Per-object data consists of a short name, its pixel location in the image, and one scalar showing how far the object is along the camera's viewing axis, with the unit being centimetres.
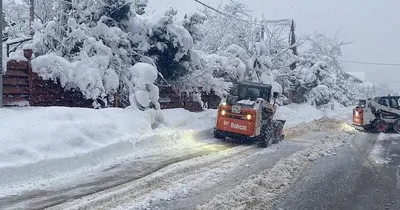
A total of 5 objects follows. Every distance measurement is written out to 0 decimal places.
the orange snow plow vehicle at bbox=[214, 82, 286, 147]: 1408
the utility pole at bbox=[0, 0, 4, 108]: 1021
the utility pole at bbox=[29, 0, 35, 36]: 1921
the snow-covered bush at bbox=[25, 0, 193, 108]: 1291
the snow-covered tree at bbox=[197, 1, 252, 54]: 2861
